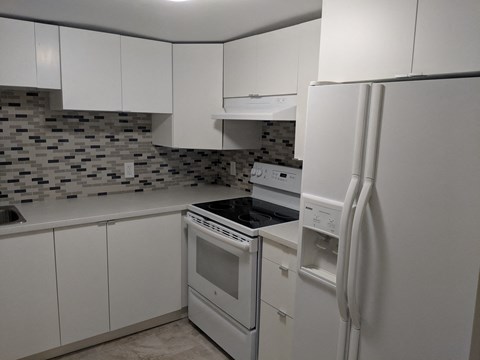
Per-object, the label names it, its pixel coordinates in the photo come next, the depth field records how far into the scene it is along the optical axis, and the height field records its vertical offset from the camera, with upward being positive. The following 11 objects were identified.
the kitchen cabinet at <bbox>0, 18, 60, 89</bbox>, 2.11 +0.38
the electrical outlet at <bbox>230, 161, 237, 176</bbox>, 3.18 -0.35
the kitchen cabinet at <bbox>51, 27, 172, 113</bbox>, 2.33 +0.33
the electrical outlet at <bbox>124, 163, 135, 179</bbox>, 2.95 -0.37
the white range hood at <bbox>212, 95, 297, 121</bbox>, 2.12 +0.12
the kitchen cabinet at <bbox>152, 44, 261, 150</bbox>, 2.69 +0.16
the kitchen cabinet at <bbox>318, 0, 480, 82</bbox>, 1.19 +0.34
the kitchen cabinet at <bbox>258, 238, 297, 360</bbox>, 1.92 -0.92
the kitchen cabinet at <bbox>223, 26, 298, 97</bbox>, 2.12 +0.39
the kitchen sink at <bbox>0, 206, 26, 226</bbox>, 2.37 -0.60
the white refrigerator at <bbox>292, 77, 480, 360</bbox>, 1.07 -0.28
